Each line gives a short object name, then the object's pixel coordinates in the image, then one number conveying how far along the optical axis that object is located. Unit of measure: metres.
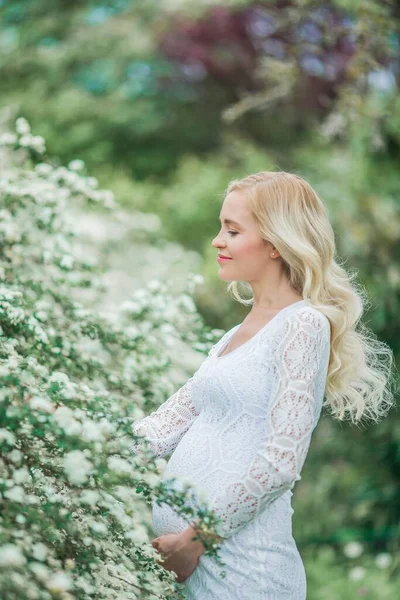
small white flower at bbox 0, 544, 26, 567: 2.32
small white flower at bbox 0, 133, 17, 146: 3.68
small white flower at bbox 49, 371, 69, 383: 2.65
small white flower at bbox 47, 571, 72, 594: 2.34
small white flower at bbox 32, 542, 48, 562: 2.43
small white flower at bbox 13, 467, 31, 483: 2.50
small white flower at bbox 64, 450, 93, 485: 2.46
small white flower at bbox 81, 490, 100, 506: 2.51
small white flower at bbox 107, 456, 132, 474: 2.53
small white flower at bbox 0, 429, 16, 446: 2.51
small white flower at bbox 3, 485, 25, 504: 2.46
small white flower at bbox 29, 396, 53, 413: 2.48
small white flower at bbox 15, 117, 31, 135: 3.67
